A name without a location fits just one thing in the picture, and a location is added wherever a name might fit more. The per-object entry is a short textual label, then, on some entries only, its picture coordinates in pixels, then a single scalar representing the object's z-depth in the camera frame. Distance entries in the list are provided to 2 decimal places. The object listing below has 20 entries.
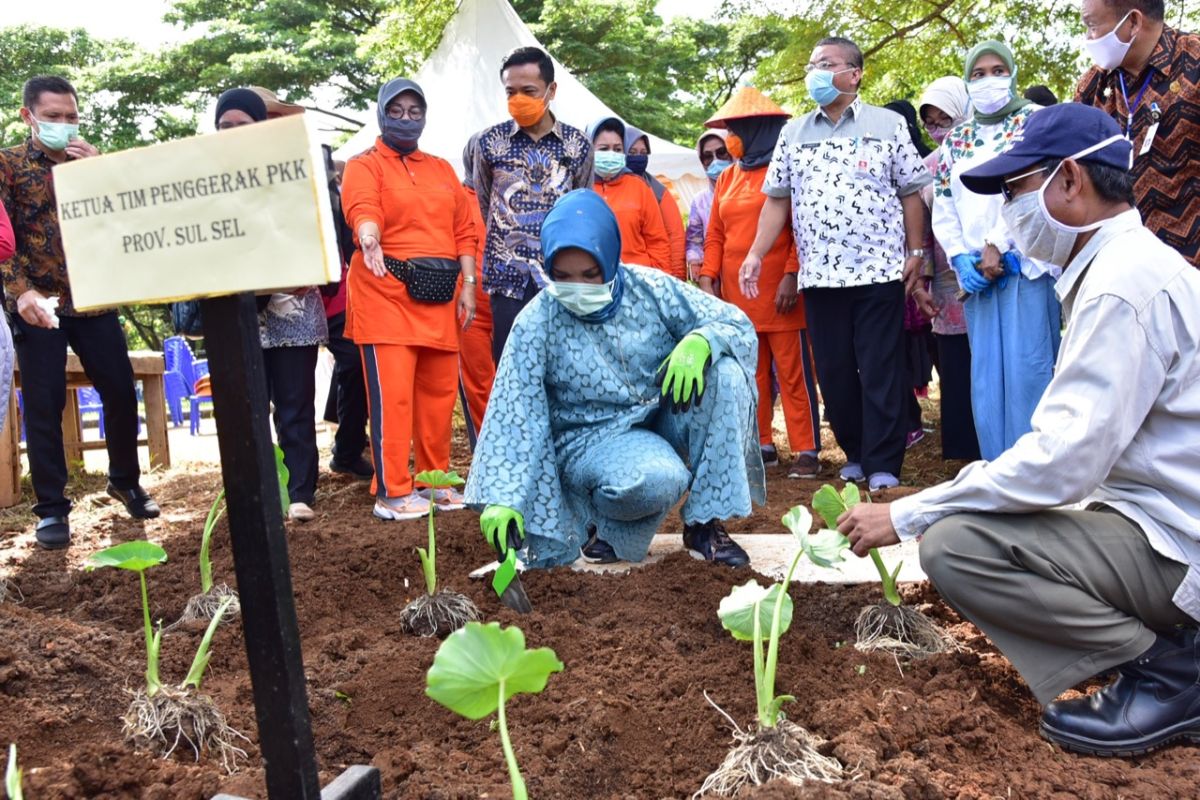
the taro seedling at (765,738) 1.69
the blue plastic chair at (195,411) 10.41
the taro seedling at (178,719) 1.91
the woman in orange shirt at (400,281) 4.10
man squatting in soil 1.84
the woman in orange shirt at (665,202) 5.47
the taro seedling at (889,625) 2.30
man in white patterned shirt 4.24
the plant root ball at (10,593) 3.13
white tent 9.98
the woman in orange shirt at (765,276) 4.84
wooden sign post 1.34
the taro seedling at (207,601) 2.71
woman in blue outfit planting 2.90
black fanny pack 4.13
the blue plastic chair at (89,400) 12.24
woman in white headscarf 4.50
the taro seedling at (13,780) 1.34
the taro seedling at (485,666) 1.38
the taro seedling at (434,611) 2.55
